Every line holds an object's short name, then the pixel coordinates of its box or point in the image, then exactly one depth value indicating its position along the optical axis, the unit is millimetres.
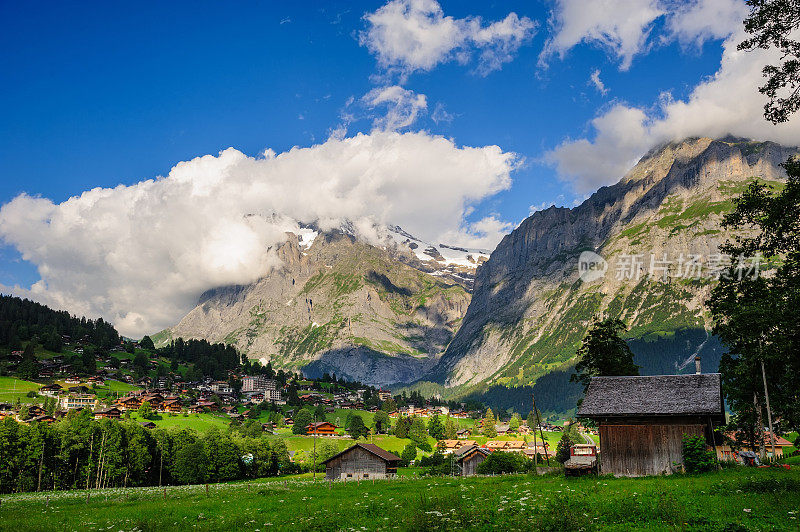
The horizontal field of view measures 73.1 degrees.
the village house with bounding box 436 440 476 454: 178475
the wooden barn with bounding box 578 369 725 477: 40406
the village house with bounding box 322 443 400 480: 92188
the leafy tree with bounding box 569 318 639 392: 63594
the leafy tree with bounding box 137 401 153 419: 176375
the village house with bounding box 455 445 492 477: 112338
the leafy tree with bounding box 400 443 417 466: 151588
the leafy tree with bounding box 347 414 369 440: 195125
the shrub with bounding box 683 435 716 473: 35969
